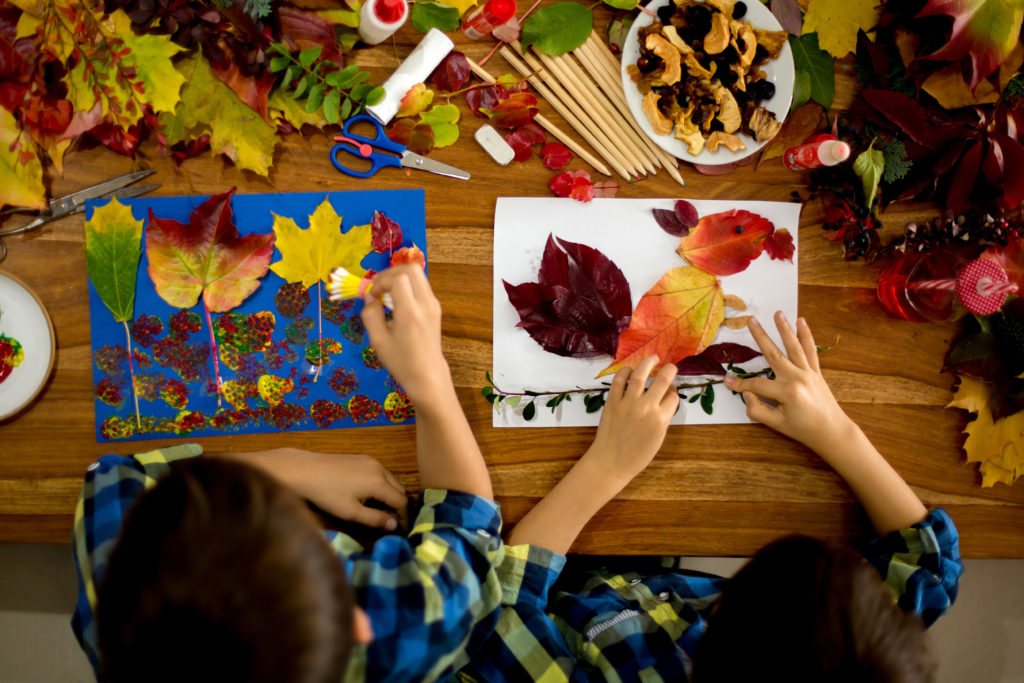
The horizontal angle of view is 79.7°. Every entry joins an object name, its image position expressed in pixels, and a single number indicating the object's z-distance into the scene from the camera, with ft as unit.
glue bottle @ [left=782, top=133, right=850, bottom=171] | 2.62
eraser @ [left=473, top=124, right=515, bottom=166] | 2.85
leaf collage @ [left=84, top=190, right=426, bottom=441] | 2.79
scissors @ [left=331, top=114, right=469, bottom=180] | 2.81
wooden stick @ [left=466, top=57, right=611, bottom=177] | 2.86
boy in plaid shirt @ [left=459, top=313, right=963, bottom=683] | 2.27
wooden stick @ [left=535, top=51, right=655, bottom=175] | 2.86
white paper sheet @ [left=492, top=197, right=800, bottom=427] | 2.89
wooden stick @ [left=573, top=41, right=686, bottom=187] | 2.88
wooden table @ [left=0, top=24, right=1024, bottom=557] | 2.80
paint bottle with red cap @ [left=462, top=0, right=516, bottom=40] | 2.72
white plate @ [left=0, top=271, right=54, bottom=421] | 2.76
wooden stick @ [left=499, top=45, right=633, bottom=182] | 2.87
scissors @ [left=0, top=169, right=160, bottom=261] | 2.77
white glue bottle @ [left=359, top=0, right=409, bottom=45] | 2.63
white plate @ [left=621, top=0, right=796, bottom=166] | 2.78
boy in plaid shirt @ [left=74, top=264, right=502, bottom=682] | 1.74
